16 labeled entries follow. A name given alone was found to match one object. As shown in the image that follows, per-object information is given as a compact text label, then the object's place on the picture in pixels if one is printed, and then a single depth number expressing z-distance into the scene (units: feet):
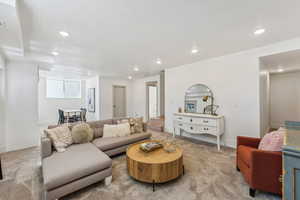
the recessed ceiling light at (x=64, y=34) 7.70
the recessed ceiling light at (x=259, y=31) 7.48
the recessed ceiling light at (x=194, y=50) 10.37
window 24.93
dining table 20.34
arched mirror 13.01
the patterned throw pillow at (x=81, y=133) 8.92
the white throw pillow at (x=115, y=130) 10.62
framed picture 24.45
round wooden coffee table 6.35
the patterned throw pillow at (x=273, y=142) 5.62
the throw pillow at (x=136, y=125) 11.86
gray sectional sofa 5.32
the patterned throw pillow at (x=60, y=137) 7.83
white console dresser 11.03
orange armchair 5.38
